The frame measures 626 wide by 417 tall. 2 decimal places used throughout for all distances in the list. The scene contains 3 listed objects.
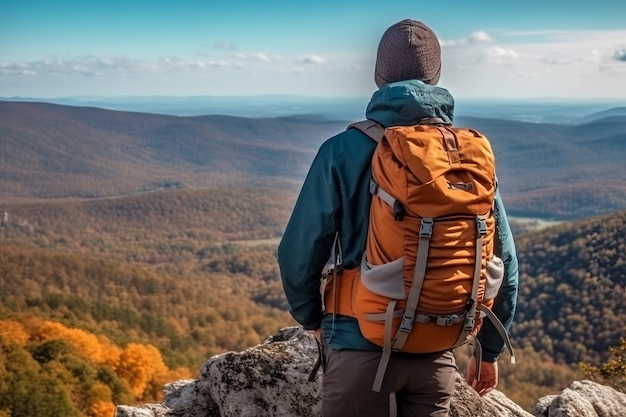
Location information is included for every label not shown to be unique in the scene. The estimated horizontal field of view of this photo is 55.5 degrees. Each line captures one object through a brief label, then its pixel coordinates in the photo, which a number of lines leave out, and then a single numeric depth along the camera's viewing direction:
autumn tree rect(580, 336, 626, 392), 9.69
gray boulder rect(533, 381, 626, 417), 5.19
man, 2.69
